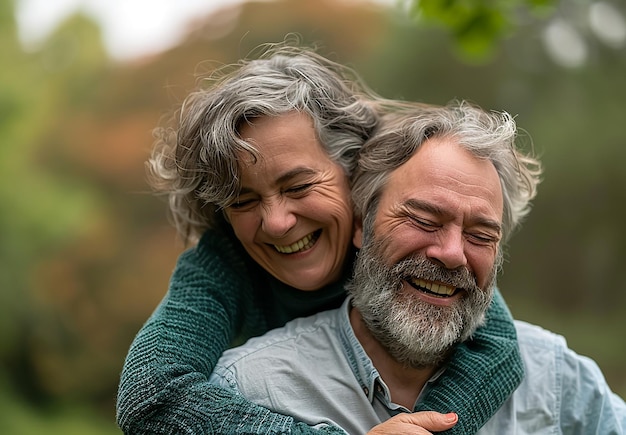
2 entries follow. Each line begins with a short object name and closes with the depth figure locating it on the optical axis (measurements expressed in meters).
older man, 2.60
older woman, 2.48
